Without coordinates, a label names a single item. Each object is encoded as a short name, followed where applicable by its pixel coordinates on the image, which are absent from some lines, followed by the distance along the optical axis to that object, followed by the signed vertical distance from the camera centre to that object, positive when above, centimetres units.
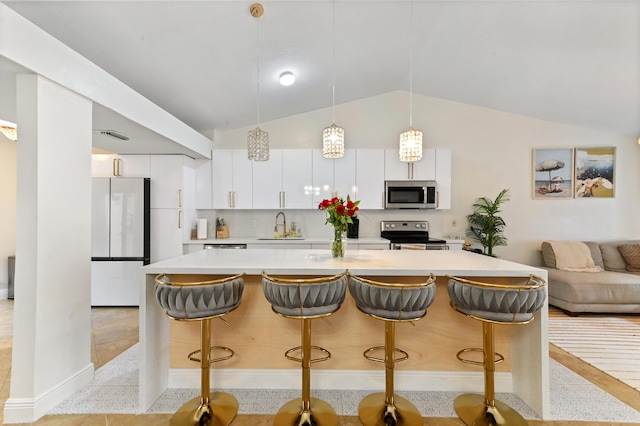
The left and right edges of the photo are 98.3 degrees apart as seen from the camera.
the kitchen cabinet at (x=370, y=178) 413 +54
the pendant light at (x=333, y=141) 246 +65
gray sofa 330 -93
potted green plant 409 -14
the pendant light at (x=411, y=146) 242 +60
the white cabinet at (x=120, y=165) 368 +64
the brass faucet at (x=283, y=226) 436 -20
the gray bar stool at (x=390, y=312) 150 -55
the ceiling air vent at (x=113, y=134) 275 +81
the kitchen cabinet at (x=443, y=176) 410 +56
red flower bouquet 205 +1
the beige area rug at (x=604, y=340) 230 -125
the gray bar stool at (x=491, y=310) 149 -54
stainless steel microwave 404 +29
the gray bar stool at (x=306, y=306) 150 -51
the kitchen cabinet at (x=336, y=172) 413 +62
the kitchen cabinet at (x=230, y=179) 413 +51
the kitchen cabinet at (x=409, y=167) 410 +69
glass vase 216 -25
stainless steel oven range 430 -25
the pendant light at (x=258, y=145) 252 +63
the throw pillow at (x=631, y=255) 385 -58
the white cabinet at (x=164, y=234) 371 -28
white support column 168 -26
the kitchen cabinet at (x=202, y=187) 415 +39
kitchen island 200 -96
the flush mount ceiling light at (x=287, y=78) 325 +163
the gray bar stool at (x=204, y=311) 152 -56
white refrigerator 352 -30
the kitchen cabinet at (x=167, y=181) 372 +44
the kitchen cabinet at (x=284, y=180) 413 +50
